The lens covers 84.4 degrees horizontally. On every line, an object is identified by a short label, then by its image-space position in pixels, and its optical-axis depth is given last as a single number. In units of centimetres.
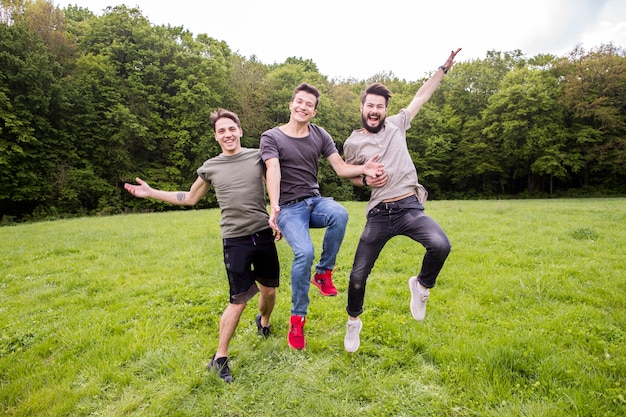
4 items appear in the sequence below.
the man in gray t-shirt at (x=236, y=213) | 418
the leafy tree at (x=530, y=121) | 3916
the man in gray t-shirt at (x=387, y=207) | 394
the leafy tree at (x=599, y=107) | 3734
